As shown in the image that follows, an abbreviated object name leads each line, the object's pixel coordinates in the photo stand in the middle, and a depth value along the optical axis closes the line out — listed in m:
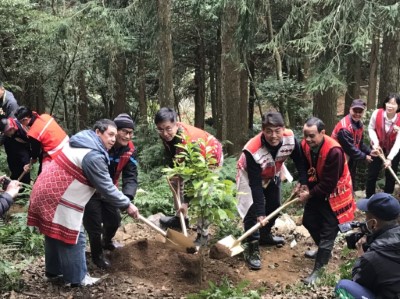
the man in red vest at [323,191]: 5.08
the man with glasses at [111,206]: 5.01
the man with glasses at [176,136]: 5.05
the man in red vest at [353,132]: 6.89
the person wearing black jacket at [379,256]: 3.35
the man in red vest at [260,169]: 5.21
